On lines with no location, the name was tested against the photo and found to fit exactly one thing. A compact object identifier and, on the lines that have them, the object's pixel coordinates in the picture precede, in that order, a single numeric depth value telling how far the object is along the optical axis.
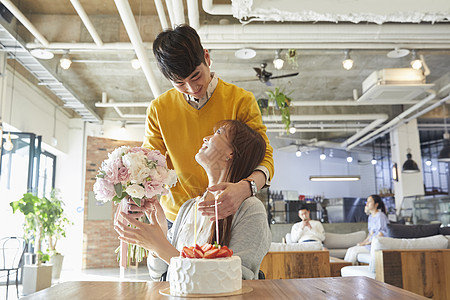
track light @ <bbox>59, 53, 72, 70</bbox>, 6.50
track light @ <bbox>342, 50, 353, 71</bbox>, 6.54
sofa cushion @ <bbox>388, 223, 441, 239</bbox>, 5.46
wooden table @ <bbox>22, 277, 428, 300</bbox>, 0.87
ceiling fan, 6.85
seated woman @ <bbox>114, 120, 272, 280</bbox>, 1.32
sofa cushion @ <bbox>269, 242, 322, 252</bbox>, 4.75
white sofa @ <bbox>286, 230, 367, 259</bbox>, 9.41
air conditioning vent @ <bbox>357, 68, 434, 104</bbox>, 6.95
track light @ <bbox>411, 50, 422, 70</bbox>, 6.56
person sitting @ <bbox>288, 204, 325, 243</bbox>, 8.47
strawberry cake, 0.93
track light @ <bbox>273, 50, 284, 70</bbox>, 6.66
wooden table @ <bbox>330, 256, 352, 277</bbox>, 5.92
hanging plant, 6.25
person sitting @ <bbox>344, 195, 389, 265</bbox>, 7.68
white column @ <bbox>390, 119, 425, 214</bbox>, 11.23
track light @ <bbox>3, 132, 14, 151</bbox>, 6.66
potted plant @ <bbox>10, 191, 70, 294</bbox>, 7.07
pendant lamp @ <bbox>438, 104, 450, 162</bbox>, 9.73
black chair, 6.02
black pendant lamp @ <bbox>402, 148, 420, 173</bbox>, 10.01
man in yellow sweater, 1.55
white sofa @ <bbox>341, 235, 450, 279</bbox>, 4.32
